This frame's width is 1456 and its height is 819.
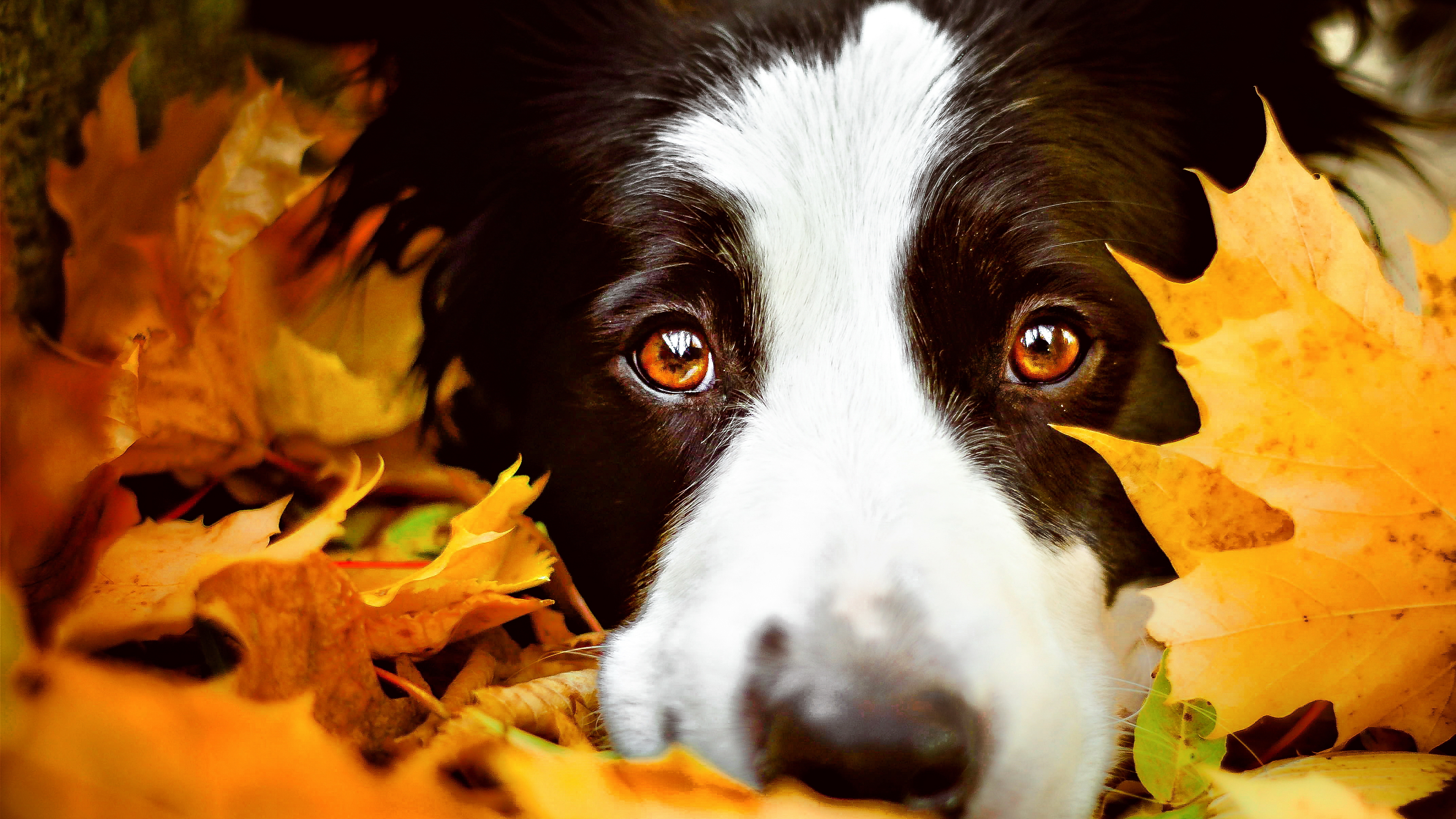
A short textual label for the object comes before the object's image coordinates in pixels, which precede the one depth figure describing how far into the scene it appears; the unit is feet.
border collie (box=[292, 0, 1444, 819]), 1.40
